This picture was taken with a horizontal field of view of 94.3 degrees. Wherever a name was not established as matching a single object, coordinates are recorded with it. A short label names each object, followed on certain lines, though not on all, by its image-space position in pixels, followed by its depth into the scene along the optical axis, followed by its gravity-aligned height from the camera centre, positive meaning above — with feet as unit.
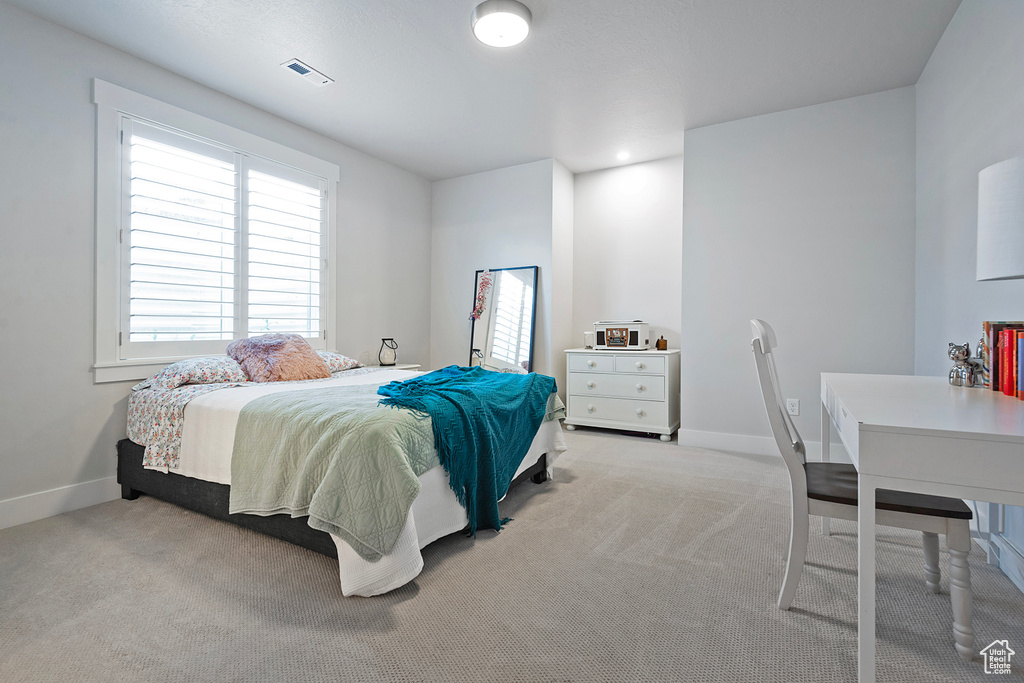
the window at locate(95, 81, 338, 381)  9.20 +2.09
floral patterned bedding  8.04 -1.53
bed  5.56 -2.38
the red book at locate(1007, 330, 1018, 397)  5.16 -0.13
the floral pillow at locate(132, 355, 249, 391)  8.90 -0.79
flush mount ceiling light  7.76 +5.32
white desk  3.37 -0.81
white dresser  13.52 -1.47
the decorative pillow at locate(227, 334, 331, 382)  10.09 -0.52
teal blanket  6.75 -1.39
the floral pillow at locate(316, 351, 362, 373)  11.87 -0.66
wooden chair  4.50 -1.61
